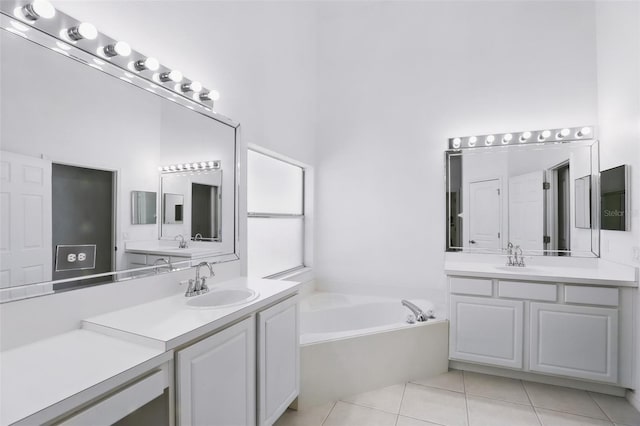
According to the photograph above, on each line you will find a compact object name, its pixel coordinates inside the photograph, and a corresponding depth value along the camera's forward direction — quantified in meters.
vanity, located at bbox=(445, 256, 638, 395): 2.20
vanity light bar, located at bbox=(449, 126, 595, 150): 2.74
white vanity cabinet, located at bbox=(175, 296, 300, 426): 1.22
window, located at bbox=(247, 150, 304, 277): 2.85
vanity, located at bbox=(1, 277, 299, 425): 0.86
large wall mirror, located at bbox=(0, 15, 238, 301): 1.17
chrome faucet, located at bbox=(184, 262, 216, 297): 1.75
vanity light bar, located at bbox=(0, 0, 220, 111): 1.18
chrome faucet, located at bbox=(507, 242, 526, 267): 2.82
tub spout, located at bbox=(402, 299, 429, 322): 2.59
